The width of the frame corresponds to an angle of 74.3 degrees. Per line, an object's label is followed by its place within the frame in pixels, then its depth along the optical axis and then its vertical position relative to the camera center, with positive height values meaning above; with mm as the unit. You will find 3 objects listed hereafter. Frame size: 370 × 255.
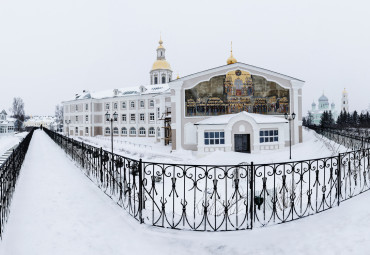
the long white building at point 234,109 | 21781 +1208
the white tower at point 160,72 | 52781 +11029
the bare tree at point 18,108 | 67938 +4725
